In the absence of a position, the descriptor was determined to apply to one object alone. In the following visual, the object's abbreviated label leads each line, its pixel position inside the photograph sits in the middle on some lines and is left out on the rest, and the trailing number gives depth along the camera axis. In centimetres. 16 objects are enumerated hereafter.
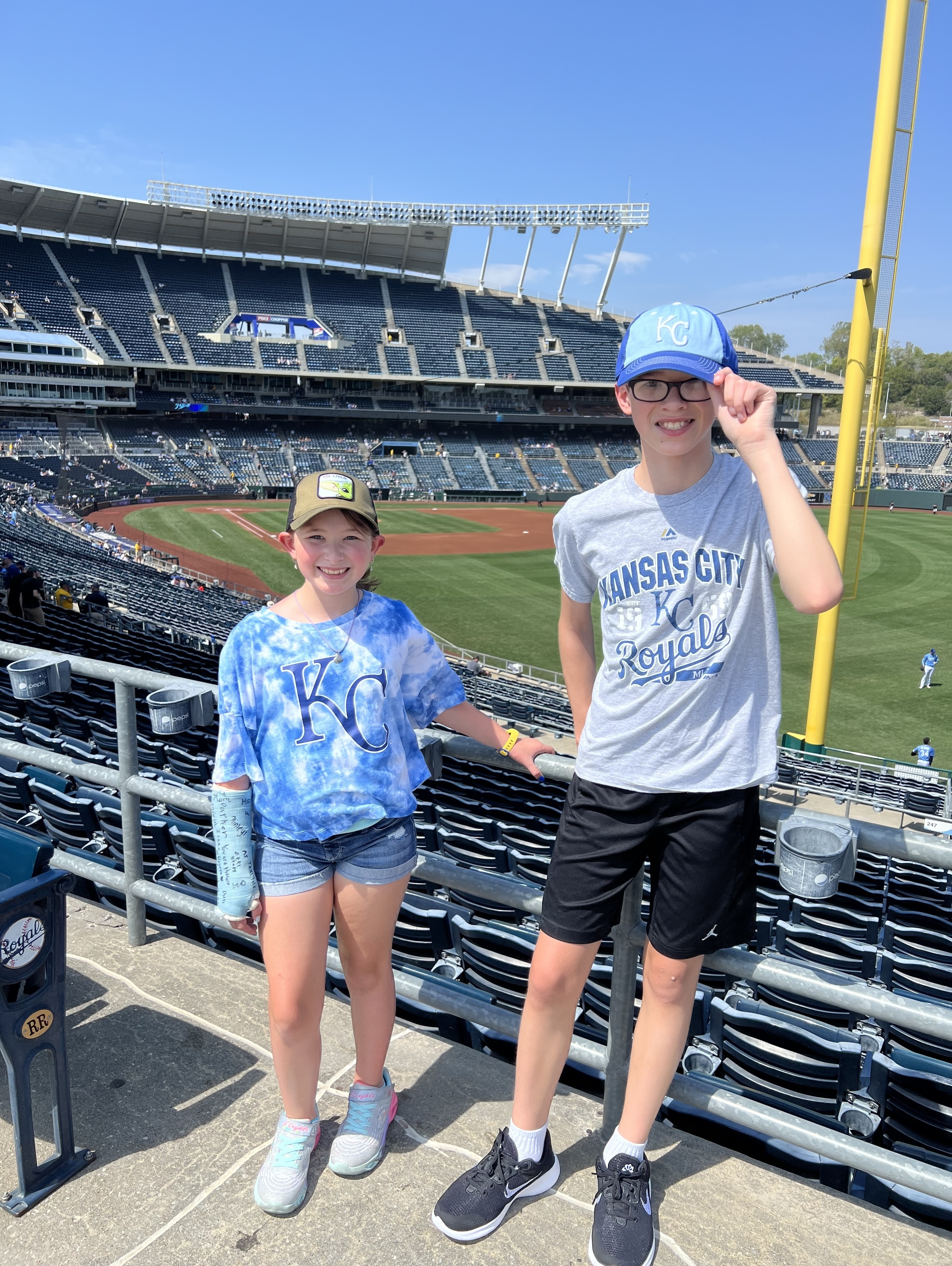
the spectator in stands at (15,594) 1527
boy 234
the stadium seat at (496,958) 394
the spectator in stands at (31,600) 1521
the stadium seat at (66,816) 525
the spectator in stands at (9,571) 1673
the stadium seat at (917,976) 476
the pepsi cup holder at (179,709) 311
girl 265
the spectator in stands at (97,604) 1977
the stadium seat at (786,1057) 320
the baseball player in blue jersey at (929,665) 2138
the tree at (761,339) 16538
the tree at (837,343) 16126
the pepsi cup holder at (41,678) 347
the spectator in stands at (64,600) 2027
